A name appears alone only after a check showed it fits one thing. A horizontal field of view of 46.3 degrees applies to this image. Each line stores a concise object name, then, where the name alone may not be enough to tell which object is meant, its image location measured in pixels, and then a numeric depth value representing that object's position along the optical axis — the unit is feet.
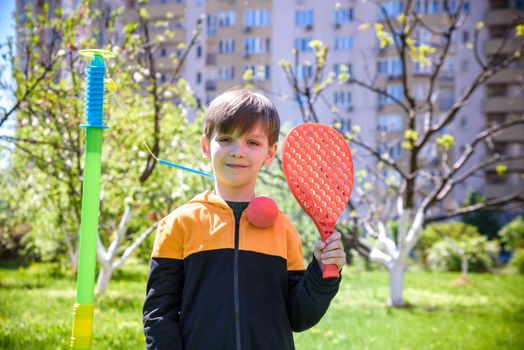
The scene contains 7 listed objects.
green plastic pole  5.72
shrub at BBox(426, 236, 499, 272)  51.11
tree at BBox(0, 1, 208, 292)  18.26
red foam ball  6.40
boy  6.31
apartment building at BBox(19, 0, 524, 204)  85.51
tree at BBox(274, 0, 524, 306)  23.03
